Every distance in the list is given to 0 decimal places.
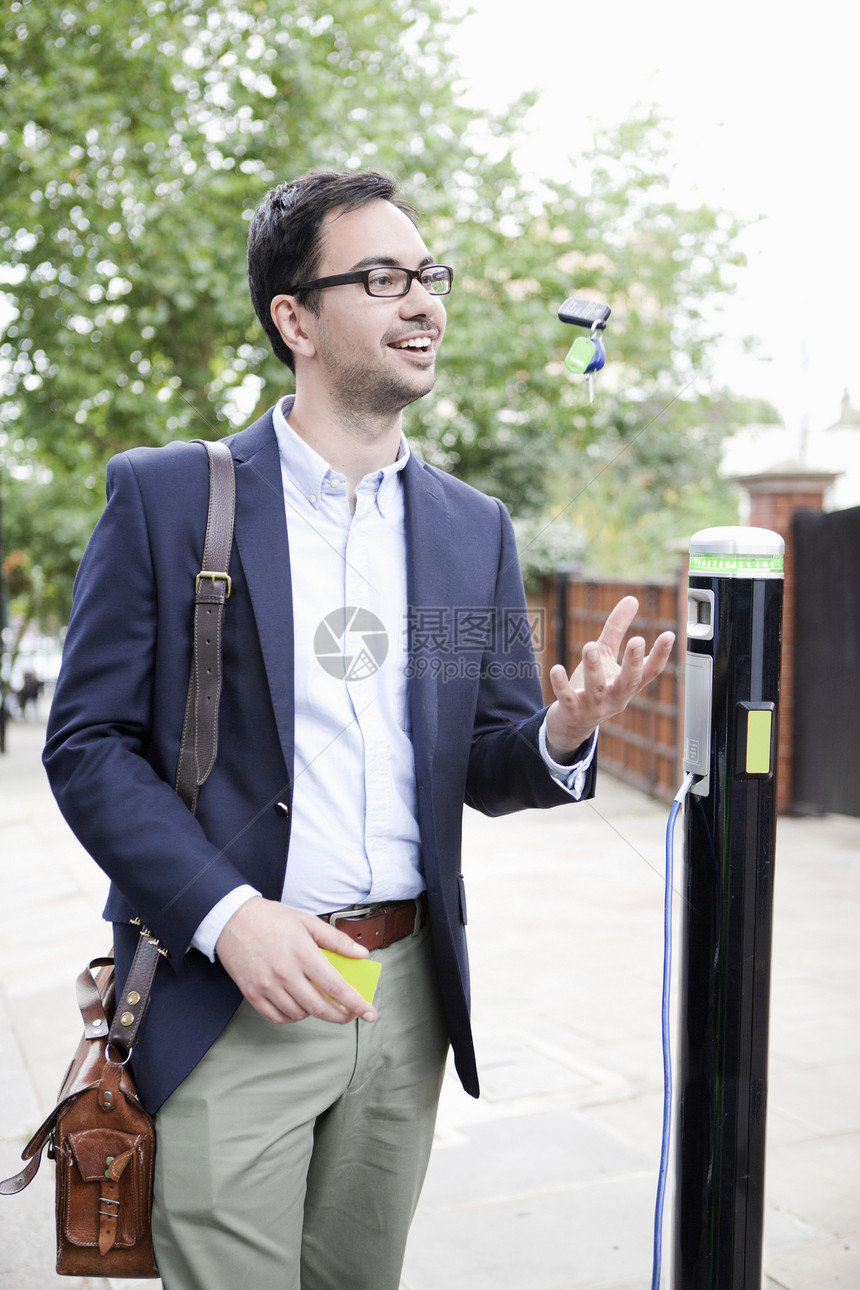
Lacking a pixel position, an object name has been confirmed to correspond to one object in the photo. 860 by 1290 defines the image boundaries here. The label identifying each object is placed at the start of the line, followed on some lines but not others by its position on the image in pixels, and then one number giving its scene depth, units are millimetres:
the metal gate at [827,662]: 7219
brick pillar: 7785
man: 1499
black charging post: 1579
